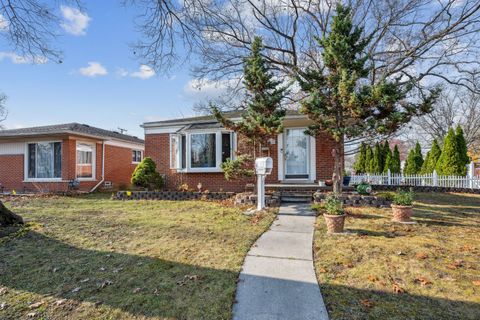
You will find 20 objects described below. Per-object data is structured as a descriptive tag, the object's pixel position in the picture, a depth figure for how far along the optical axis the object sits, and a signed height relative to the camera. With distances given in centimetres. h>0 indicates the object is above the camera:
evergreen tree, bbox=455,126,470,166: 1642 +95
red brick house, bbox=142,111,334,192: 1231 +55
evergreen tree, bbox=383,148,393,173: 2138 +14
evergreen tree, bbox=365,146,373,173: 2296 +28
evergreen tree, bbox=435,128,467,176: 1625 +30
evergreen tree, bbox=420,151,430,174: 2015 -13
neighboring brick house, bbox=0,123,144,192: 1538 +38
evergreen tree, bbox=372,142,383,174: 2223 +35
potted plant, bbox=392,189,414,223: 697 -108
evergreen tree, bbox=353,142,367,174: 2427 +13
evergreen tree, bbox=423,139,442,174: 1895 +50
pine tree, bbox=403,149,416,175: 2166 -6
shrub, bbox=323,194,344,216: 613 -96
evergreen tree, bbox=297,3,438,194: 816 +198
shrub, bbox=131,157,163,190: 1252 -50
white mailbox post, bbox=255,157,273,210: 855 -22
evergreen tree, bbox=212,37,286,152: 934 +212
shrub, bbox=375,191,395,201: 908 -104
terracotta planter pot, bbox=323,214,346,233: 606 -126
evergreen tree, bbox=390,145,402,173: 2122 +17
